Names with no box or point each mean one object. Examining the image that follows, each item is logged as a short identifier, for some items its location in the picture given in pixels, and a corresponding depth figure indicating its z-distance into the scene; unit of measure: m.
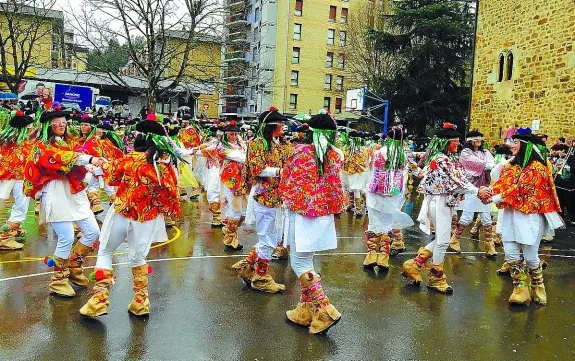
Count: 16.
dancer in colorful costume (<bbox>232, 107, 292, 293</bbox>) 6.07
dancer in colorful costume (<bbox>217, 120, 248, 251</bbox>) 7.76
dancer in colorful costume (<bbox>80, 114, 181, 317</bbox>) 4.96
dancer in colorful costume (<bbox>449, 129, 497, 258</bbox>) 8.58
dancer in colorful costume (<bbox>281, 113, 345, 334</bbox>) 4.92
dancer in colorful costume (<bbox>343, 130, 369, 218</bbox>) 12.45
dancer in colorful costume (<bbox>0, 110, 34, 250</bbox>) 7.70
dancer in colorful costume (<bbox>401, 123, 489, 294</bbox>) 6.25
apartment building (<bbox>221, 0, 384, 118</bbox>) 50.94
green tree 29.78
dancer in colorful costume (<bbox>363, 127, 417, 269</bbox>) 7.31
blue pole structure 26.59
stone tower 16.47
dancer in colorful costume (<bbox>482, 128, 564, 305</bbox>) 5.86
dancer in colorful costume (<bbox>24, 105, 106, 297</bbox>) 5.64
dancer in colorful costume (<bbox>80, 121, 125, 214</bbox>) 6.88
